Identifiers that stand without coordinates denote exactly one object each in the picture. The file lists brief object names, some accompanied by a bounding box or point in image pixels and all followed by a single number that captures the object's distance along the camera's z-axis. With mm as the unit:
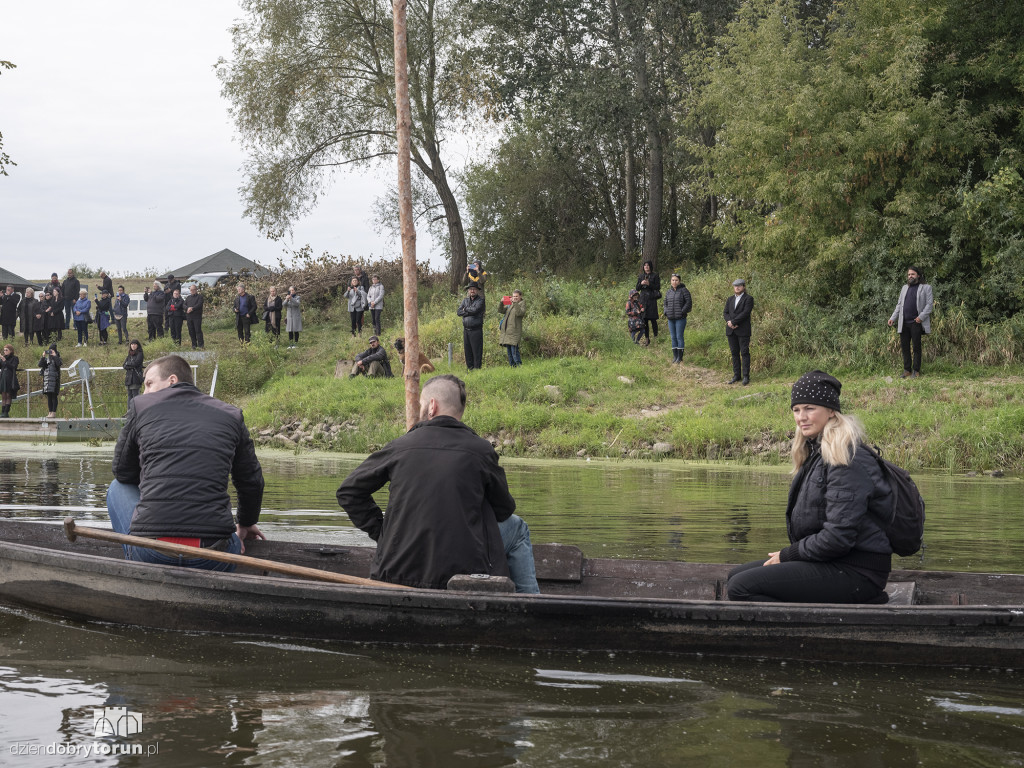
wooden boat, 4984
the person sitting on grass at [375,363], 23328
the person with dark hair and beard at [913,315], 18156
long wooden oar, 5715
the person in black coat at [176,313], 29484
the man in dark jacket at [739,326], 19484
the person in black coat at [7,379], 25469
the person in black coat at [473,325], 21438
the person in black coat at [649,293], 22672
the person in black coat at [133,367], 24234
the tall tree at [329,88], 28922
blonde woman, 4910
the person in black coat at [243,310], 28719
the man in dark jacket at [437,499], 5184
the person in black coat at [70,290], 31641
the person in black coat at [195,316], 28234
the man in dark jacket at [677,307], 21094
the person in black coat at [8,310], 31312
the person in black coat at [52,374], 24547
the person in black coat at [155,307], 29625
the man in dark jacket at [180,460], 5785
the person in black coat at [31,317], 30484
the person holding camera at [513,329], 22000
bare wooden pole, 10969
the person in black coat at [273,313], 29547
